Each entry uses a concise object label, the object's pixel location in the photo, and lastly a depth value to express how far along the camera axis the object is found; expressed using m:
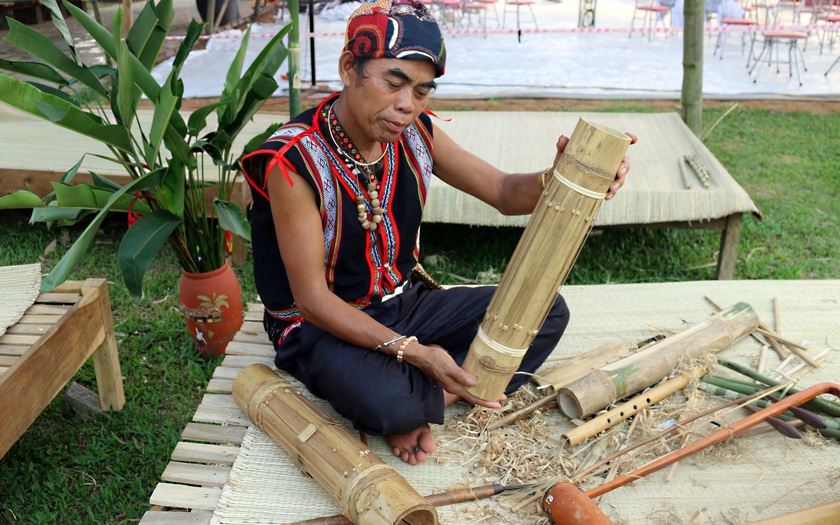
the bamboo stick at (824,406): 2.17
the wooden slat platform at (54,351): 2.08
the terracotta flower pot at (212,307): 2.88
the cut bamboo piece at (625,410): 2.11
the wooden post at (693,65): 4.48
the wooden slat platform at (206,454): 1.90
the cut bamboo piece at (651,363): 2.21
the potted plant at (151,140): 2.30
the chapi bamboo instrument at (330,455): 1.72
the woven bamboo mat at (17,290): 2.35
